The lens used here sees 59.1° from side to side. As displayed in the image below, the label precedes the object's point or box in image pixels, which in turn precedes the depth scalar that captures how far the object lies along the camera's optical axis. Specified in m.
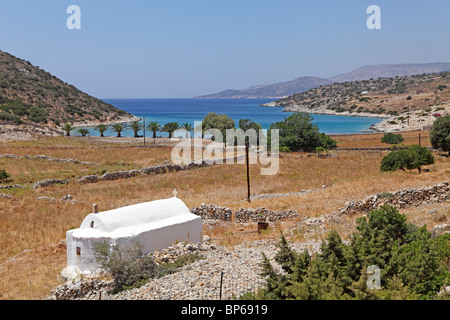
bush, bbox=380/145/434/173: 35.10
